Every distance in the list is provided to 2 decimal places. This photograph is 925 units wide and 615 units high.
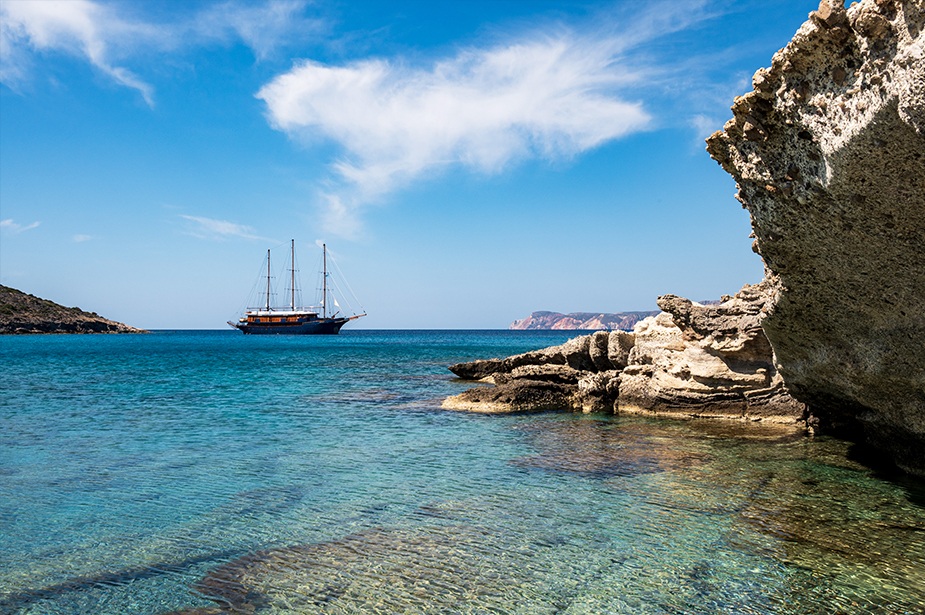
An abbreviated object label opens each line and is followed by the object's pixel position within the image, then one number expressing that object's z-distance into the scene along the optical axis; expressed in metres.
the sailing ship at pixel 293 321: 137.12
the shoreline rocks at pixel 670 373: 17.72
